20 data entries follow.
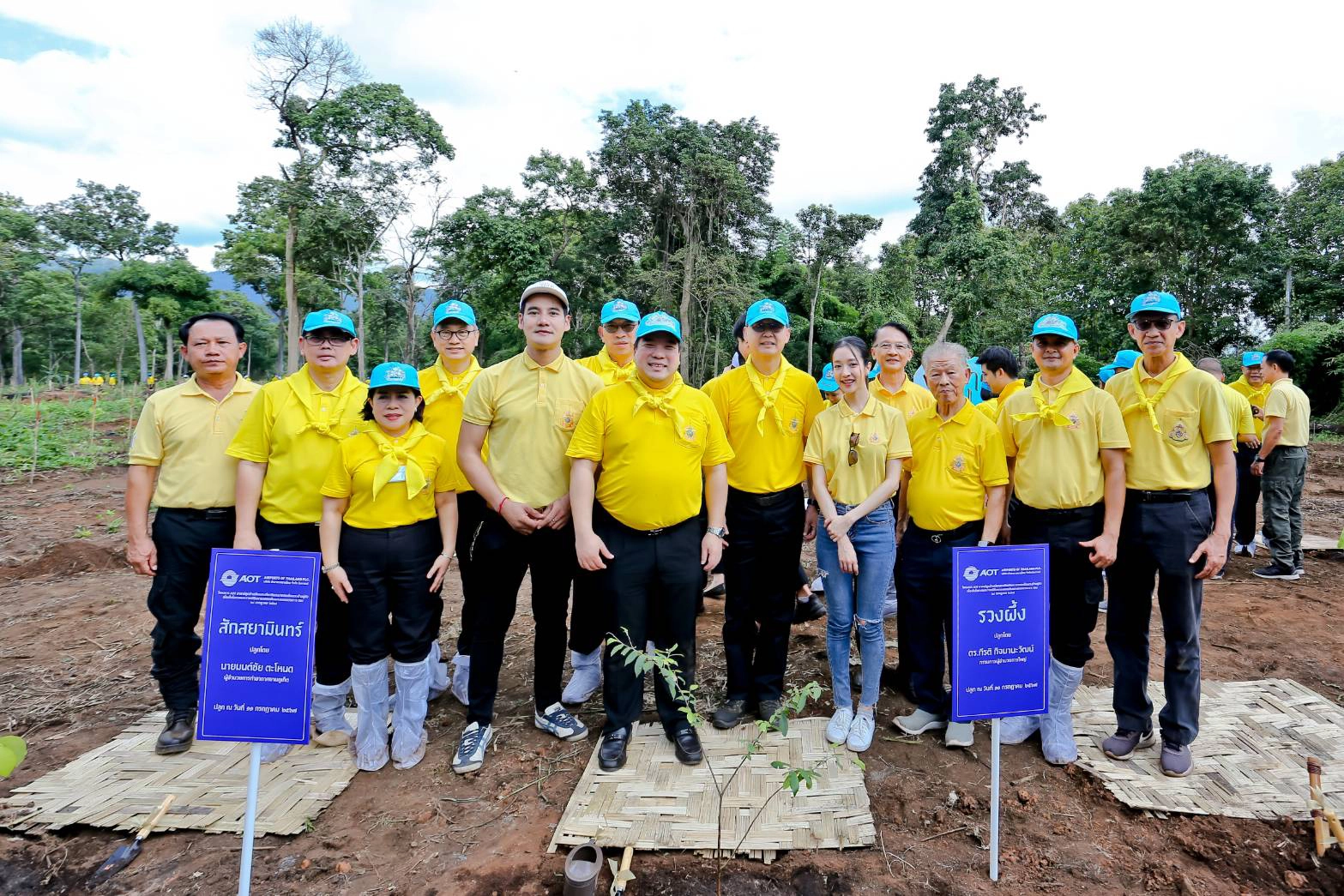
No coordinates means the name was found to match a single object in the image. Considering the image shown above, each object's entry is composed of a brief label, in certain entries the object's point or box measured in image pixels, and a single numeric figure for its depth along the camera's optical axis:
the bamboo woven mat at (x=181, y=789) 2.83
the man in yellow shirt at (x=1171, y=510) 3.07
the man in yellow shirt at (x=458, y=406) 3.48
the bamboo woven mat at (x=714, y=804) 2.68
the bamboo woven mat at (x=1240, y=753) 2.90
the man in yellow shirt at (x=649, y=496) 2.99
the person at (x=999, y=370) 4.55
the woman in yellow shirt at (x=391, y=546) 3.02
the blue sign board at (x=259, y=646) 2.46
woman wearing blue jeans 3.26
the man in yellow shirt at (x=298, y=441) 3.10
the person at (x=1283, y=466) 6.18
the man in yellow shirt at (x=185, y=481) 3.22
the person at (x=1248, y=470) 6.68
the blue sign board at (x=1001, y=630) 2.66
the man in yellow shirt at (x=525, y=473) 3.13
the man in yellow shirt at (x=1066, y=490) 3.13
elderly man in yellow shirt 3.29
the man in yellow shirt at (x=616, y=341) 4.28
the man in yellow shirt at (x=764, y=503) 3.42
